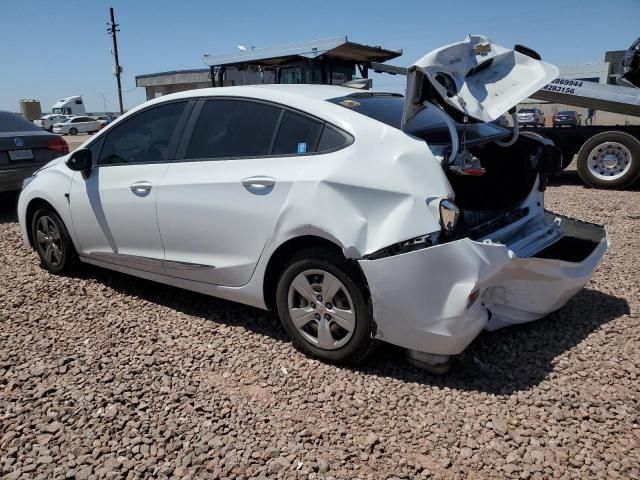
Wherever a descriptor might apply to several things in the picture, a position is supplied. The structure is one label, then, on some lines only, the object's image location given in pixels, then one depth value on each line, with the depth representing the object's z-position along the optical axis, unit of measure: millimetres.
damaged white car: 2658
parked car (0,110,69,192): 7129
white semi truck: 49781
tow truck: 8742
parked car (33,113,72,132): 41262
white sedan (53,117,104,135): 39562
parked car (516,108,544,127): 15300
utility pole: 37344
